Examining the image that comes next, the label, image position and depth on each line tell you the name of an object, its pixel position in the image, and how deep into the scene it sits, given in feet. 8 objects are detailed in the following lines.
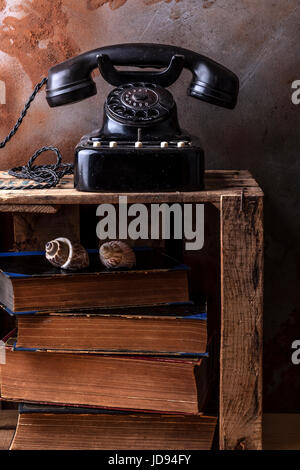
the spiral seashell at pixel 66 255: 3.97
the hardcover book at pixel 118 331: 3.96
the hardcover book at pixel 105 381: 3.98
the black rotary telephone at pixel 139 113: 3.65
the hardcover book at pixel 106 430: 4.11
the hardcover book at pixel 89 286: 3.92
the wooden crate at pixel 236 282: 3.65
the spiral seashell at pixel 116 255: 3.98
